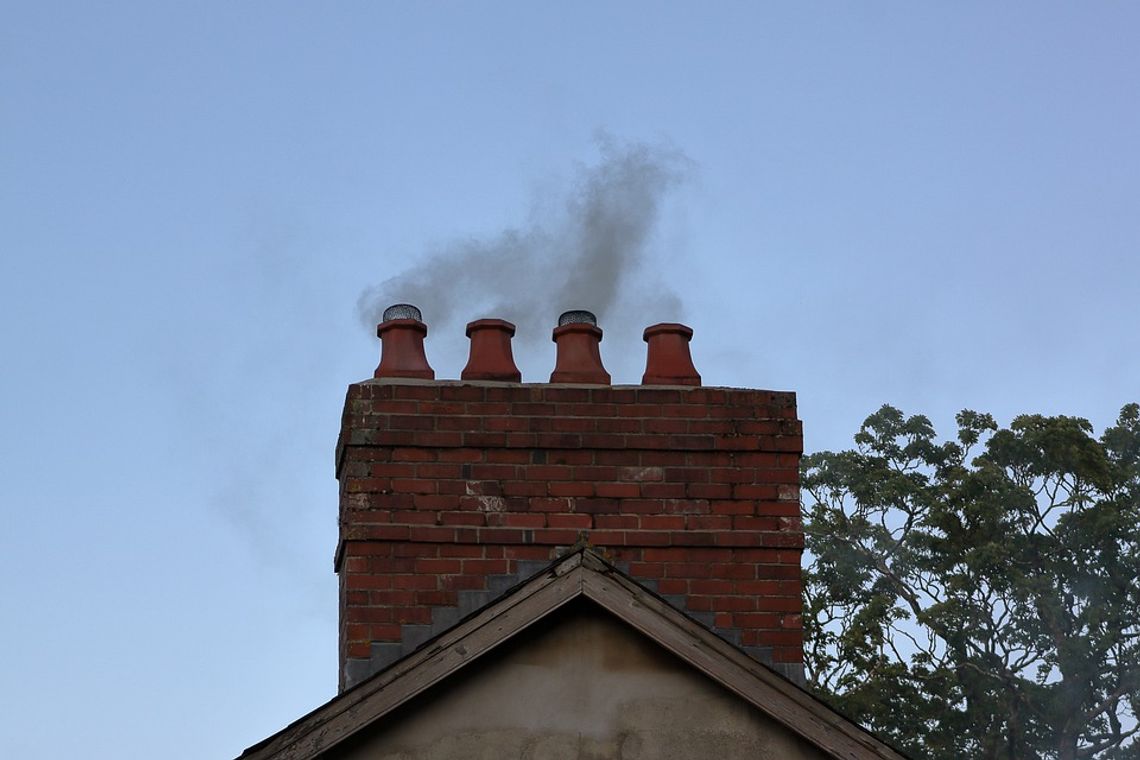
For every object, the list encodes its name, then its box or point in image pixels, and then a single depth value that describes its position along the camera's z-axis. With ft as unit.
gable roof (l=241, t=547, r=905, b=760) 43.83
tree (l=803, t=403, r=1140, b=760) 168.76
